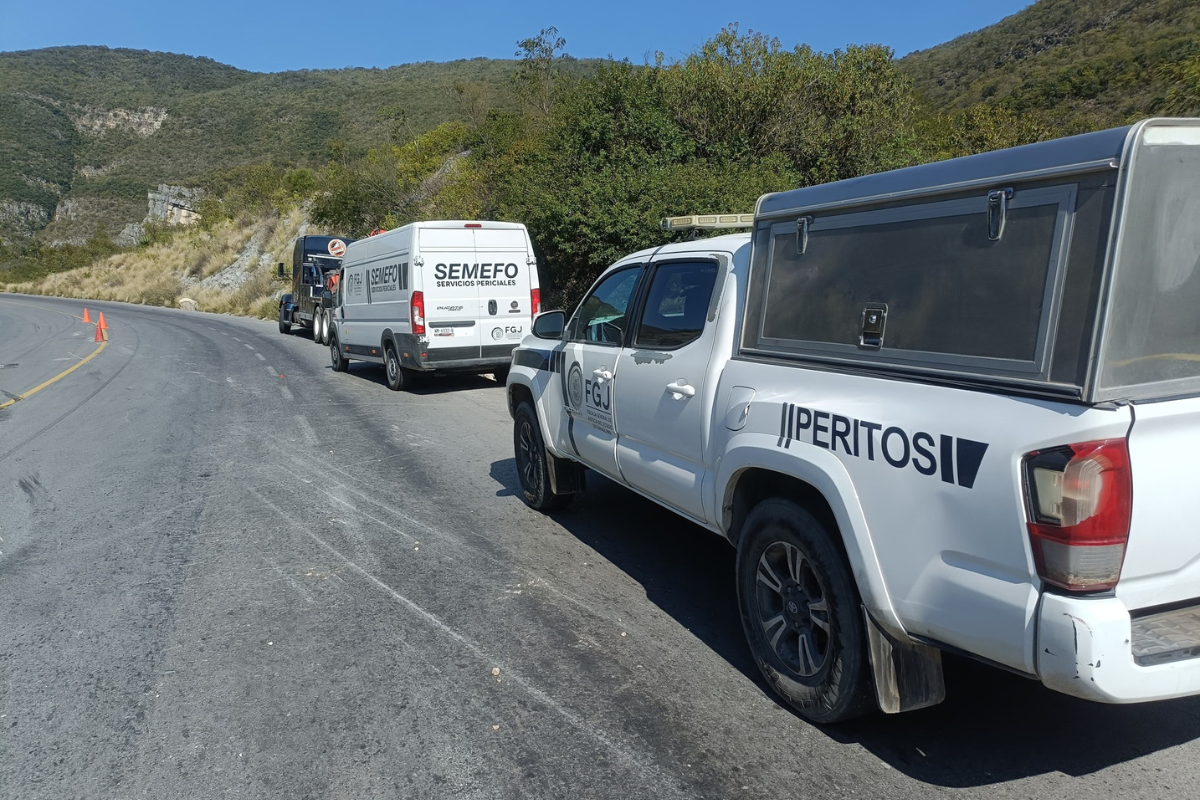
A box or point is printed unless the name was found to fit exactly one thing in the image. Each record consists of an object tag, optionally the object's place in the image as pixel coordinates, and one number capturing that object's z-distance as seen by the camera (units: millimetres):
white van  12656
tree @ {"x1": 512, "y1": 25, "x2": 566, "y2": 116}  28281
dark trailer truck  22828
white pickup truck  2492
